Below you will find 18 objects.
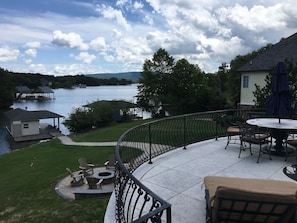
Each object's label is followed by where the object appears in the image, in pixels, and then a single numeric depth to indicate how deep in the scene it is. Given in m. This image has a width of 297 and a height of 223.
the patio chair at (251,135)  7.20
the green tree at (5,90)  70.31
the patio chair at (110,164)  11.09
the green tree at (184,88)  39.59
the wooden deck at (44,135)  32.28
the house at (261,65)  21.96
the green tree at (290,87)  11.95
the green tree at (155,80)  41.59
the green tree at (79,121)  32.06
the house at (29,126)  33.06
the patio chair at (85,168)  10.88
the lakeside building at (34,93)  103.12
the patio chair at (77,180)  9.79
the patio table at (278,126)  6.82
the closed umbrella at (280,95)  7.12
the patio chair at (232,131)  8.03
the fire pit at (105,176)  9.58
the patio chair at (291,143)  7.09
